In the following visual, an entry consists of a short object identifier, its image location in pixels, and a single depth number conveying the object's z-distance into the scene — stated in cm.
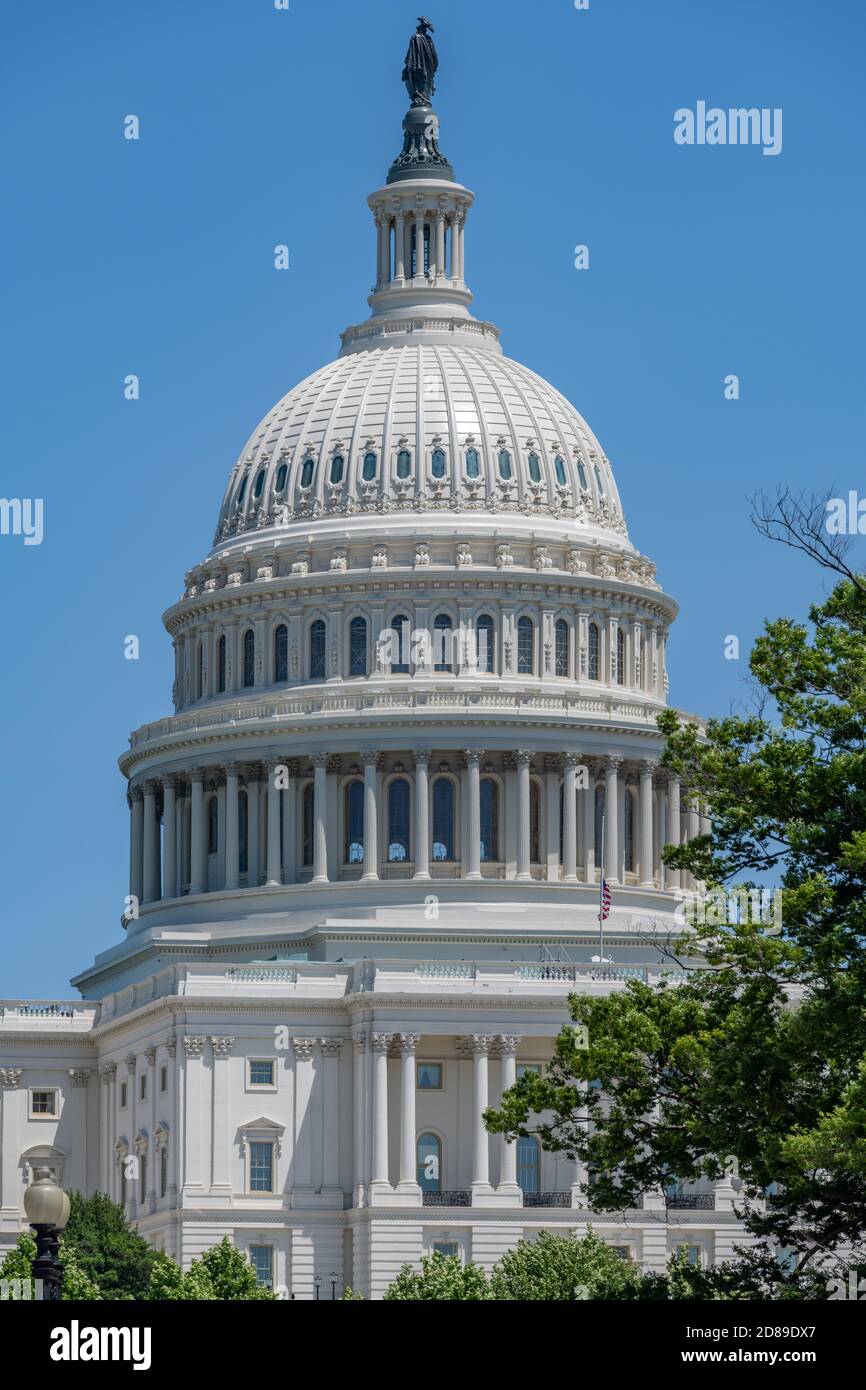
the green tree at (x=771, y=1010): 6712
